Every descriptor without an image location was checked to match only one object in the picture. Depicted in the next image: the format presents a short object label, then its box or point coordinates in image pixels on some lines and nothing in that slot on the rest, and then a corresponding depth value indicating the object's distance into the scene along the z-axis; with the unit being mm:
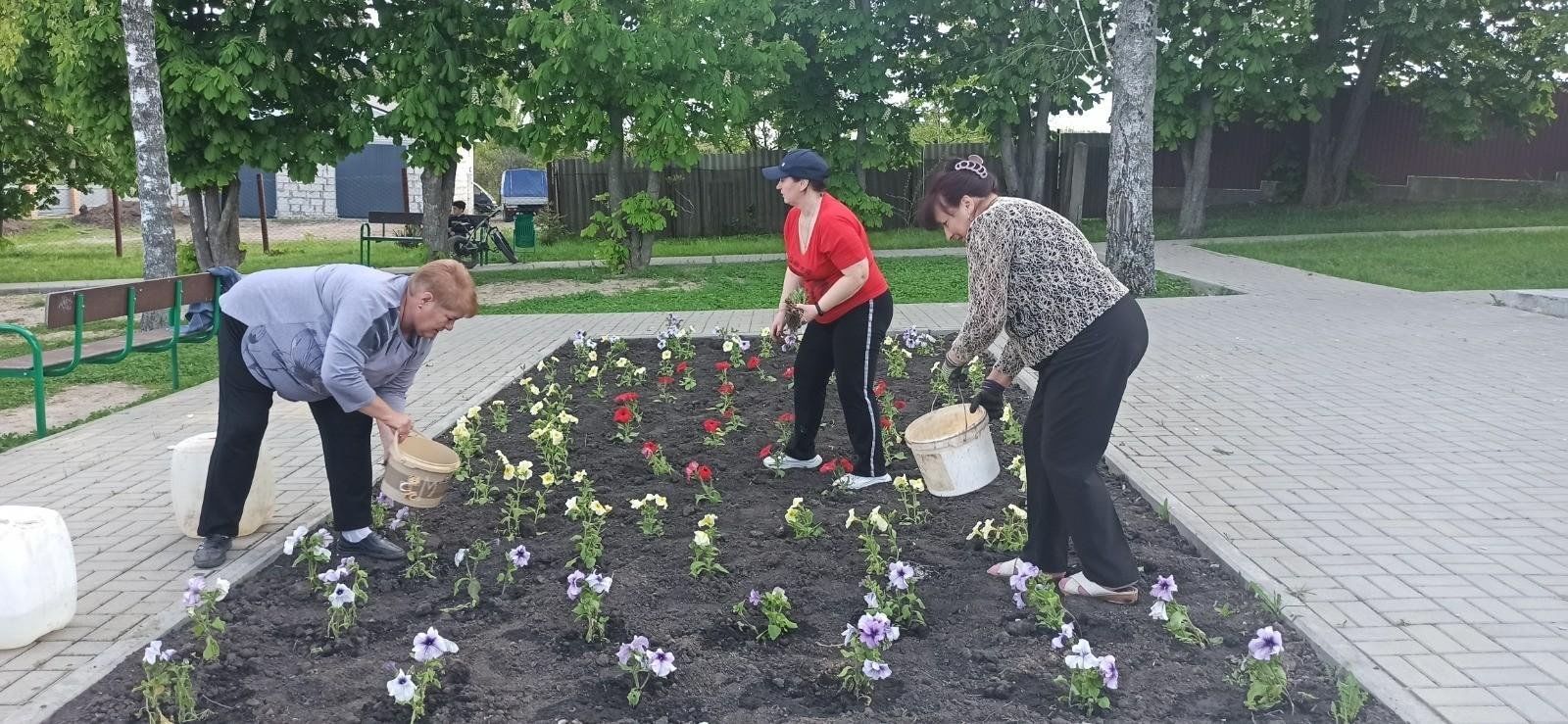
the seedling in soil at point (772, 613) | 4211
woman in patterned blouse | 4238
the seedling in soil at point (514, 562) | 4656
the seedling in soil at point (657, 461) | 6316
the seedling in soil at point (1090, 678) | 3561
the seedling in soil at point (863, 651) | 3783
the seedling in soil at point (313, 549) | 4777
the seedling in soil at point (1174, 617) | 4121
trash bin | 24797
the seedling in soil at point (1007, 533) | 5152
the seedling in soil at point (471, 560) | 4635
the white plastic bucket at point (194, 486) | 5332
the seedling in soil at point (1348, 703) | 3514
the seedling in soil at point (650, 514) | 5371
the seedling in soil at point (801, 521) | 5273
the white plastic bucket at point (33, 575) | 4125
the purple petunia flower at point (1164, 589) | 4230
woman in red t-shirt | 5770
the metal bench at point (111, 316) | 7594
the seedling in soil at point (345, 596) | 4246
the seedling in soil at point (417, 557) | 4906
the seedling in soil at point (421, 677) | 3531
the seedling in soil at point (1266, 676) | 3623
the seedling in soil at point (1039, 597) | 4215
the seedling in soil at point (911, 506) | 5574
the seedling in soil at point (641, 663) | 3729
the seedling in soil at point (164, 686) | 3637
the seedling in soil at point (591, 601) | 4219
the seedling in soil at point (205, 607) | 4145
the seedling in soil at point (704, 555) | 4805
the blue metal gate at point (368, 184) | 39406
